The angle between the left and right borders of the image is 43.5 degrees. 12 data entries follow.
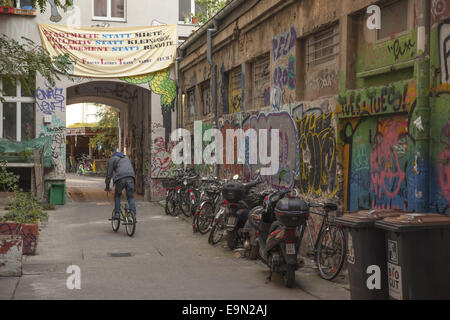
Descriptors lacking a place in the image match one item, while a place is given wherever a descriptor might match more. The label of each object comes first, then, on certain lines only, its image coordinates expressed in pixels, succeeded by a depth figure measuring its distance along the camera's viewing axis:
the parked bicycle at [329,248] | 7.29
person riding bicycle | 12.27
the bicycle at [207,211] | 12.12
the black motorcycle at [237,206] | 9.71
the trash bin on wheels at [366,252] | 5.79
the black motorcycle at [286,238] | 7.09
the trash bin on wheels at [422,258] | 5.33
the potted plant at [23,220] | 9.19
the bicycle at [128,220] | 11.88
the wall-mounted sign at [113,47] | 18.23
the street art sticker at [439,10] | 6.23
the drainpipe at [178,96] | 19.58
